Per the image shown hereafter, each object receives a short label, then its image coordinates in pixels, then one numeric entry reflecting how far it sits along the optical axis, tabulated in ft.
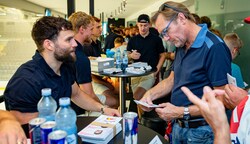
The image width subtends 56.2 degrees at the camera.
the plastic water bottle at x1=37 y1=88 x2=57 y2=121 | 4.00
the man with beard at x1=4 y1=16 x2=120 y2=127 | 5.01
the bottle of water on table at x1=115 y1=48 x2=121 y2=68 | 11.11
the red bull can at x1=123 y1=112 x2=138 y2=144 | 3.57
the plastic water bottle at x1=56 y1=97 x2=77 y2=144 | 3.28
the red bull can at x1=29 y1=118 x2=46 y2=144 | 3.11
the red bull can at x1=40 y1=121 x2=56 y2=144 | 2.81
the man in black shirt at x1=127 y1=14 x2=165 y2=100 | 13.08
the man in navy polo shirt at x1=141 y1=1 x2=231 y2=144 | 4.74
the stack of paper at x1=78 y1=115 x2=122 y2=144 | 3.99
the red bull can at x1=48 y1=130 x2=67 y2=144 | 2.49
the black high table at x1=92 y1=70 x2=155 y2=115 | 9.68
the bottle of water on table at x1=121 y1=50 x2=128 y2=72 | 10.80
